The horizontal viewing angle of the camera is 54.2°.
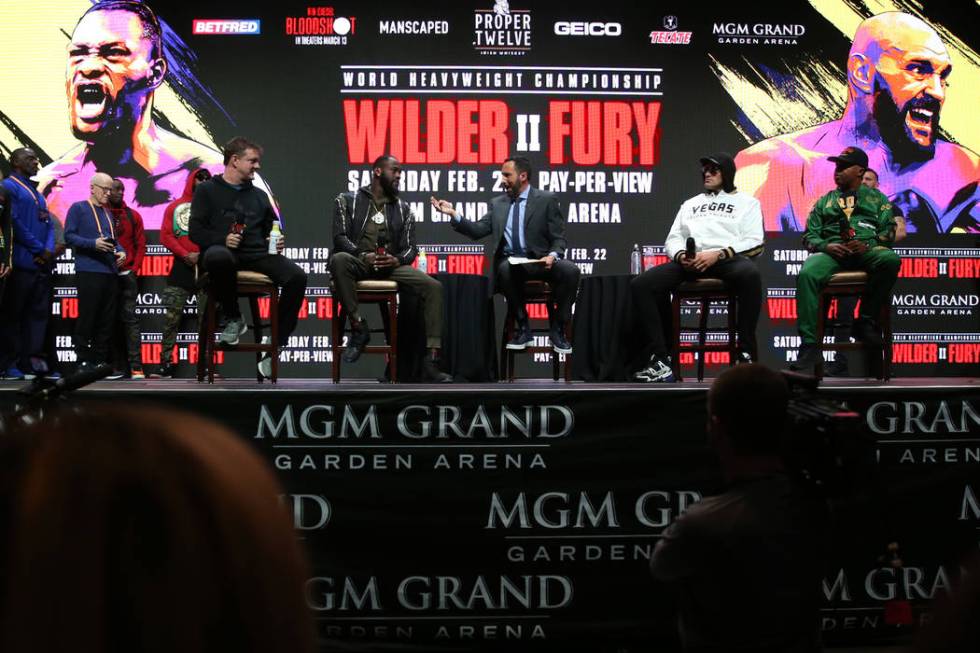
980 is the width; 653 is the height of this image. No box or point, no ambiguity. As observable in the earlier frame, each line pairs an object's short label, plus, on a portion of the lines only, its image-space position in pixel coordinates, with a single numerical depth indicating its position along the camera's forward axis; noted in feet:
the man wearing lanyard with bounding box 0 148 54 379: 20.16
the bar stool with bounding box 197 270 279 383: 15.95
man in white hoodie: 16.46
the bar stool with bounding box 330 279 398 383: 16.44
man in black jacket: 16.90
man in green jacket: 16.56
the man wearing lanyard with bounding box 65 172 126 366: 20.20
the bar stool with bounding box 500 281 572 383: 18.04
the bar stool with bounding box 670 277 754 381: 16.67
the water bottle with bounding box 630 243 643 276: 19.71
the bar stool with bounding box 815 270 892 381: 16.49
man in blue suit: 17.79
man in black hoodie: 16.01
